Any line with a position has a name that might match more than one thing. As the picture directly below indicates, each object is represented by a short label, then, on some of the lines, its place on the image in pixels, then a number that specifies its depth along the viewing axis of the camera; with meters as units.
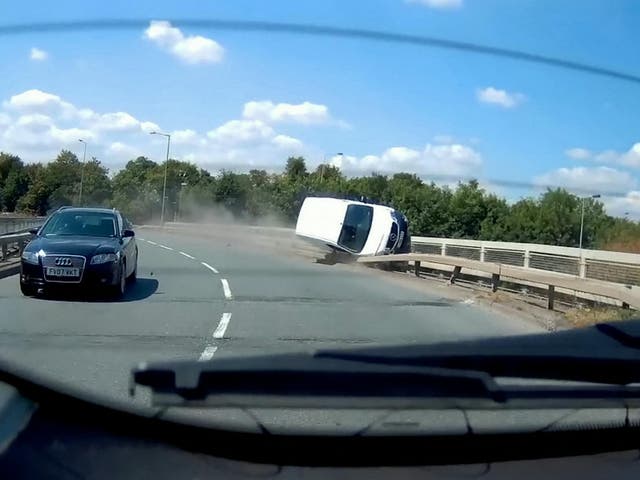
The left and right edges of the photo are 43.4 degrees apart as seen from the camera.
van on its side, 29.00
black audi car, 12.47
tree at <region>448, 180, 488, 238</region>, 33.47
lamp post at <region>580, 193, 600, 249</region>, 27.70
